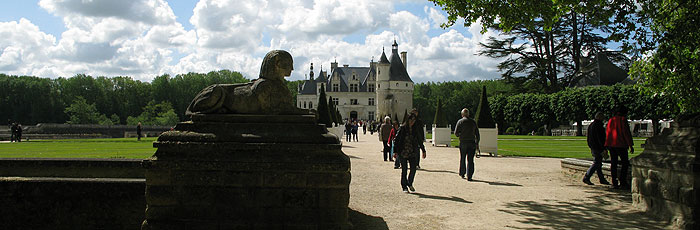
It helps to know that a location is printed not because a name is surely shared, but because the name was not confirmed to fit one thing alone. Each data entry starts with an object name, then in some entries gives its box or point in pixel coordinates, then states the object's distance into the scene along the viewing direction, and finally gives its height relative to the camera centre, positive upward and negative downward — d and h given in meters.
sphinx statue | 4.88 +0.28
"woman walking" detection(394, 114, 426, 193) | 8.04 -0.31
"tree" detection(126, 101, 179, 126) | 62.87 +1.07
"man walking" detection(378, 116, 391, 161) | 14.60 -0.10
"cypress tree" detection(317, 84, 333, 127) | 23.80 +0.73
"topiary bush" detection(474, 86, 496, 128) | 18.09 +0.50
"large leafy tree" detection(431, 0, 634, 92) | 41.44 +6.52
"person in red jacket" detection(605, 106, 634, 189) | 8.08 -0.19
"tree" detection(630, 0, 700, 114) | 7.56 +1.30
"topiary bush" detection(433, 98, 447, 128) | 24.67 +0.46
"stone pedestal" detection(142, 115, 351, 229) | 4.39 -0.53
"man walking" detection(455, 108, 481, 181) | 9.51 -0.19
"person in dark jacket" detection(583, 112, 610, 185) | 8.55 -0.28
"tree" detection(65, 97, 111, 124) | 61.56 +1.18
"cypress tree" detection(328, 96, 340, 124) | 33.33 +1.16
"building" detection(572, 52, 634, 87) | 47.59 +5.43
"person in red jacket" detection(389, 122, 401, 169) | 11.91 -0.22
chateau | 80.75 +6.82
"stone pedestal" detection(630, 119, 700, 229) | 5.26 -0.53
